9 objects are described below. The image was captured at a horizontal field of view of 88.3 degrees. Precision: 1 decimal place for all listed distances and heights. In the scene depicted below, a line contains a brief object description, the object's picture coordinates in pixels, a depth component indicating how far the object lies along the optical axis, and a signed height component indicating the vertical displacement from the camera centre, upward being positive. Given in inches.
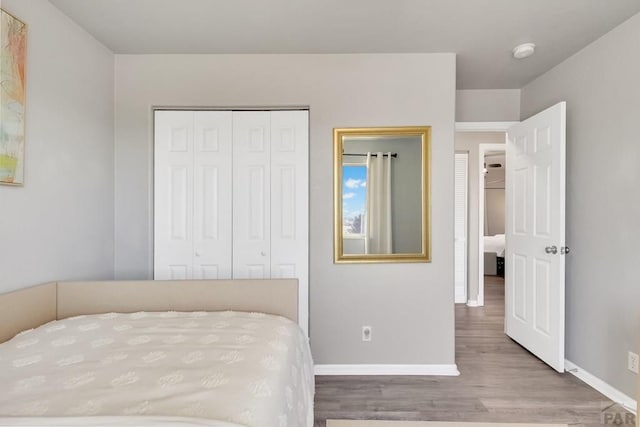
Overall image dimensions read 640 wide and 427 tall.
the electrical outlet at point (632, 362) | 78.3 -35.6
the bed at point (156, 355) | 35.3 -21.3
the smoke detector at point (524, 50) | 91.5 +46.0
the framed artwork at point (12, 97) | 62.5 +22.4
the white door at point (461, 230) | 171.2 -8.9
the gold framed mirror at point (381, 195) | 98.9 +5.5
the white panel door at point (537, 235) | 94.8 -6.8
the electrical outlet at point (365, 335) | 99.3 -36.8
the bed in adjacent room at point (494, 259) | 256.1 -35.7
